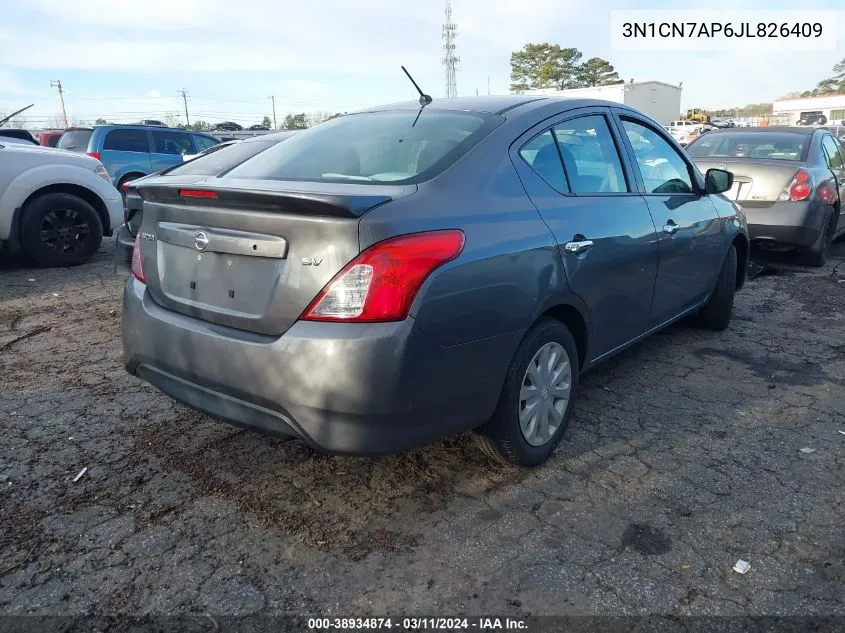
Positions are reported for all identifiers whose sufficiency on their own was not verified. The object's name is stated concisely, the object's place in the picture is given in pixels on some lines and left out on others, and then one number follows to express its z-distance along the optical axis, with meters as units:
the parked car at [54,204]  7.00
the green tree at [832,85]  89.12
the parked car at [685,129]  35.22
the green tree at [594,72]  68.12
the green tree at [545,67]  66.00
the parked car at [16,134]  11.67
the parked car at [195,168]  5.38
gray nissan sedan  2.24
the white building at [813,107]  65.00
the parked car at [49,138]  18.20
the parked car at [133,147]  13.27
